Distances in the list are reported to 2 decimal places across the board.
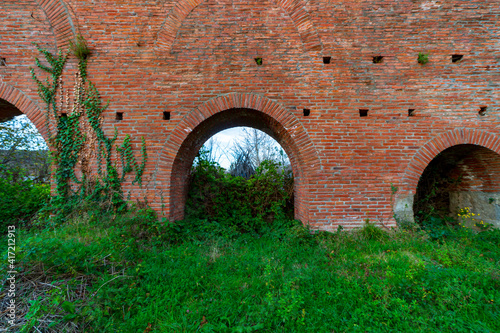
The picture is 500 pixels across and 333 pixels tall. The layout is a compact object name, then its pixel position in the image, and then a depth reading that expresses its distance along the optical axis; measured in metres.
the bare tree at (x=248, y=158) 9.06
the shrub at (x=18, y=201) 4.62
